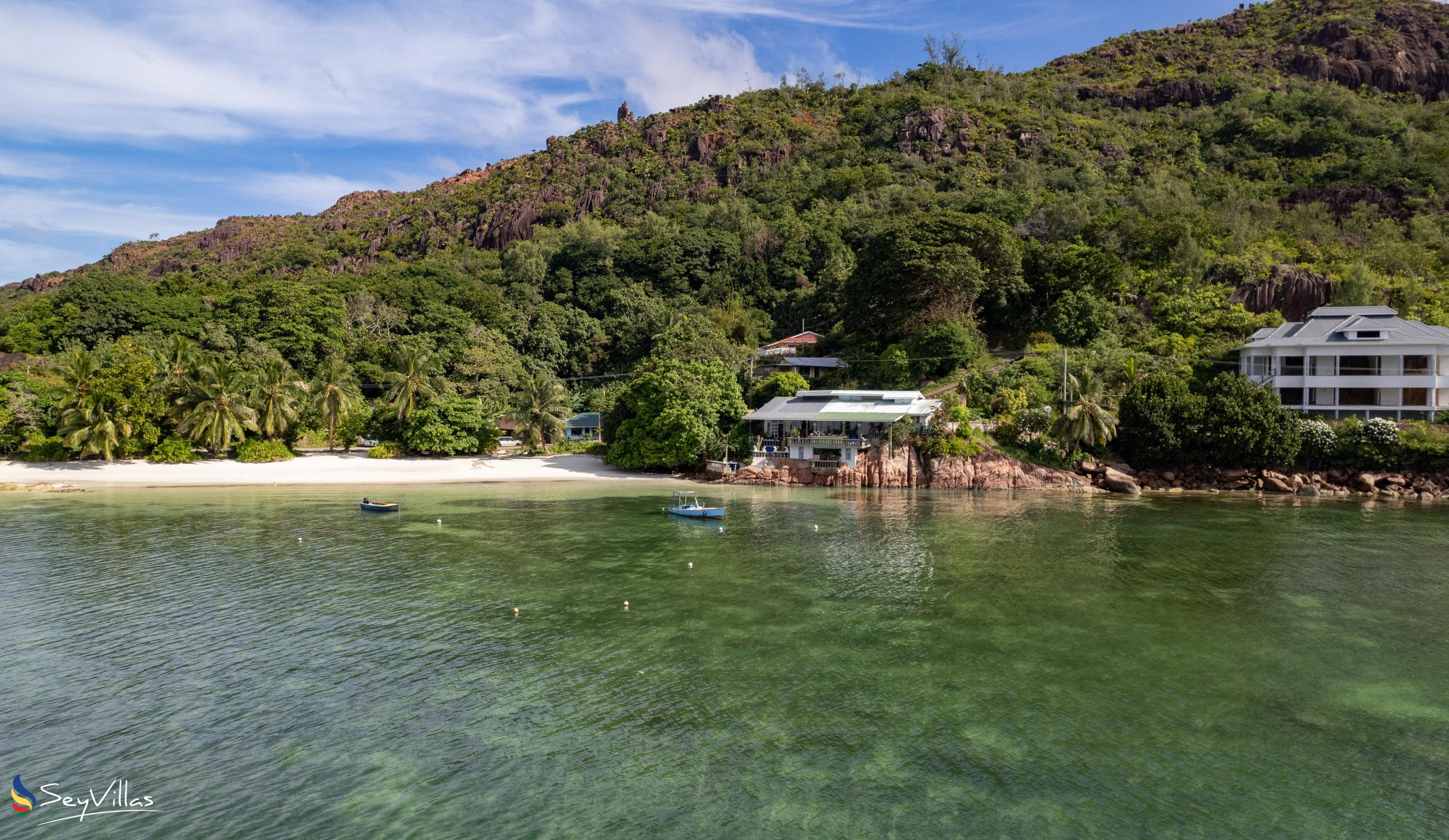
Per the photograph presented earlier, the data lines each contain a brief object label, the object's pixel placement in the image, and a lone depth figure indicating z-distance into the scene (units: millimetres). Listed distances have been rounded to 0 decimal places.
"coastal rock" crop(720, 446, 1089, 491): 53938
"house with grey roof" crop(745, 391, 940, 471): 55969
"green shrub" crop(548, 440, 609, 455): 71062
